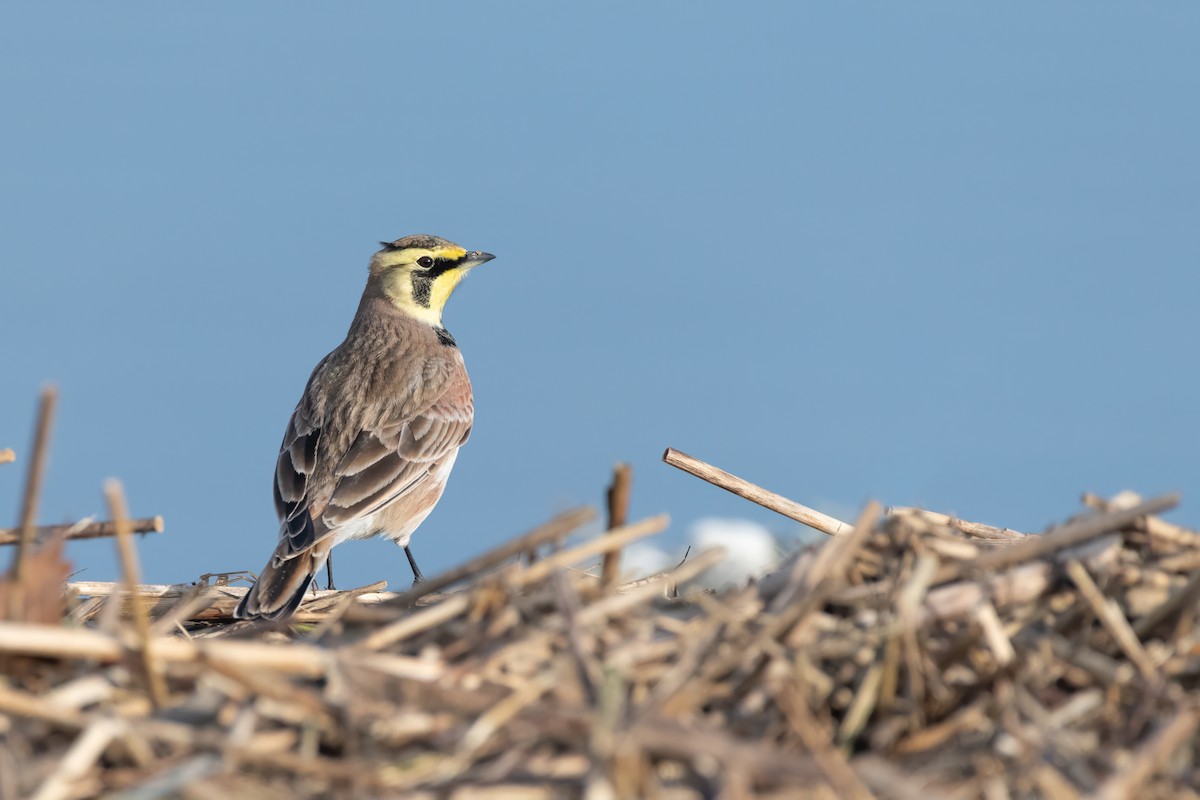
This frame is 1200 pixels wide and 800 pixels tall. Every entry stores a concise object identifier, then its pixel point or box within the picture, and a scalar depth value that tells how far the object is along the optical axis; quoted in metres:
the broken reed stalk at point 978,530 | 12.11
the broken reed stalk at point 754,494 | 12.57
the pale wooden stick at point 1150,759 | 6.30
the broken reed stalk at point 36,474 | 6.95
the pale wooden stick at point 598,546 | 7.74
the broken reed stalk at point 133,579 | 6.69
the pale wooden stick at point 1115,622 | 7.52
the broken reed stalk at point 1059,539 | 8.02
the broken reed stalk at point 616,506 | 8.20
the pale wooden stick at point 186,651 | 6.58
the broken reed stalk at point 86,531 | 8.66
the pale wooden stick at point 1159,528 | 8.77
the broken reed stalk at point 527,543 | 7.72
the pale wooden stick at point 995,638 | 7.36
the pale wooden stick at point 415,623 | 7.51
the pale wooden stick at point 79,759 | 6.33
